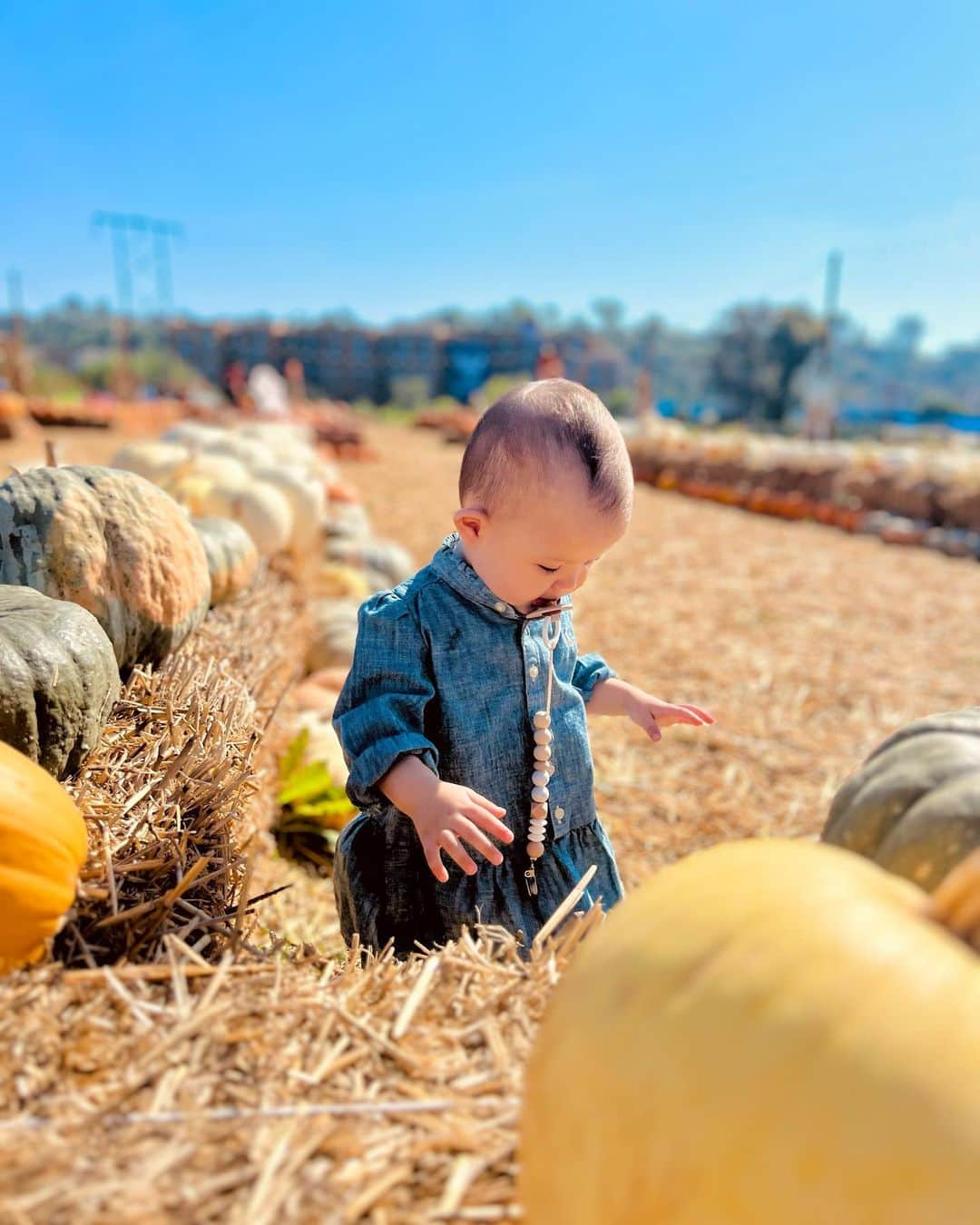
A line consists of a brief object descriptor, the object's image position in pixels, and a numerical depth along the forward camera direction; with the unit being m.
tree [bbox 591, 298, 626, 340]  150.62
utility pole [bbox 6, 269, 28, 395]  26.11
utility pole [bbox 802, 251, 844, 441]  27.58
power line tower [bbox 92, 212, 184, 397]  28.42
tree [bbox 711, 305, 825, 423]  62.31
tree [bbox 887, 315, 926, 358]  162.50
